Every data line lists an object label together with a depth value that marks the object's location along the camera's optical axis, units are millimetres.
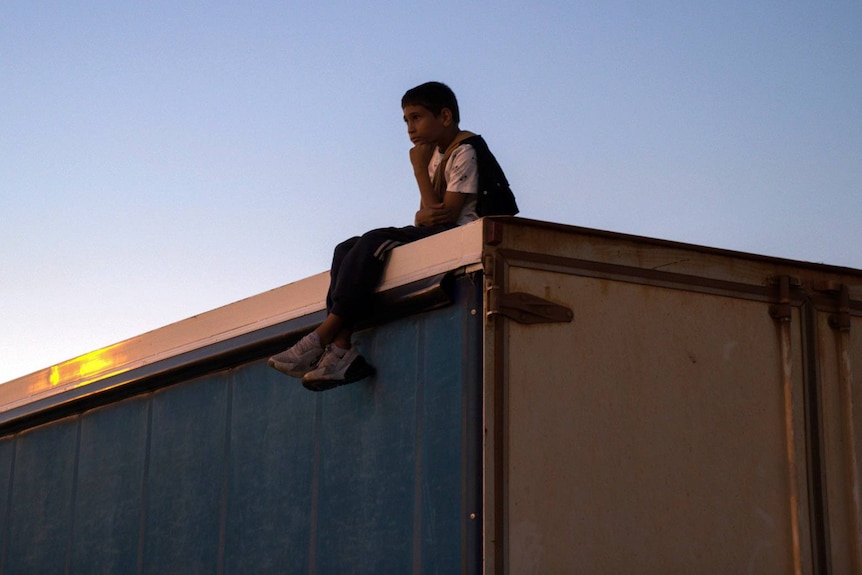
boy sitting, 5820
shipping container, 5133
